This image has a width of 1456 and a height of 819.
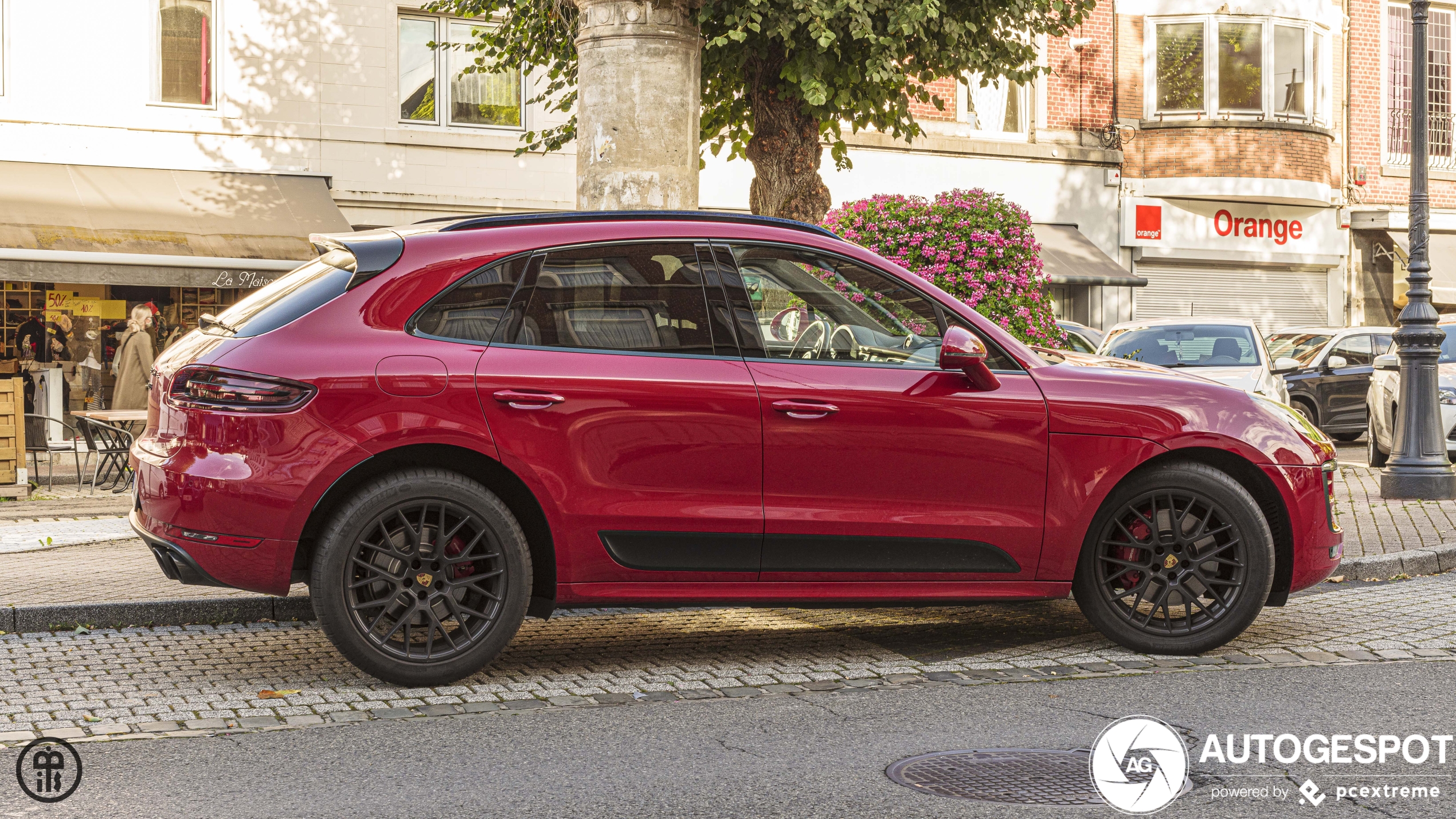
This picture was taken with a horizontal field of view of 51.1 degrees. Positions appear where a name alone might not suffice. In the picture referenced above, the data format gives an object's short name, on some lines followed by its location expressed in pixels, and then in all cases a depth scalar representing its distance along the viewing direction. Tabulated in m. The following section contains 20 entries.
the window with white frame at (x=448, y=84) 20.02
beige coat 14.76
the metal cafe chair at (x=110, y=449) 13.42
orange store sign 26.30
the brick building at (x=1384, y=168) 28.31
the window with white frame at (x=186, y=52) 18.61
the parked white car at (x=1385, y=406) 14.70
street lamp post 12.12
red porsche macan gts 5.50
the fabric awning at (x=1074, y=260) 24.45
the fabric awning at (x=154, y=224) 16.25
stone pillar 9.65
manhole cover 4.35
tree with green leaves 10.83
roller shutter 26.84
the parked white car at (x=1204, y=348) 14.32
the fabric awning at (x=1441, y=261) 27.77
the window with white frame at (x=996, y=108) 25.06
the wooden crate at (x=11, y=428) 12.11
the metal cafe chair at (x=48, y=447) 14.96
